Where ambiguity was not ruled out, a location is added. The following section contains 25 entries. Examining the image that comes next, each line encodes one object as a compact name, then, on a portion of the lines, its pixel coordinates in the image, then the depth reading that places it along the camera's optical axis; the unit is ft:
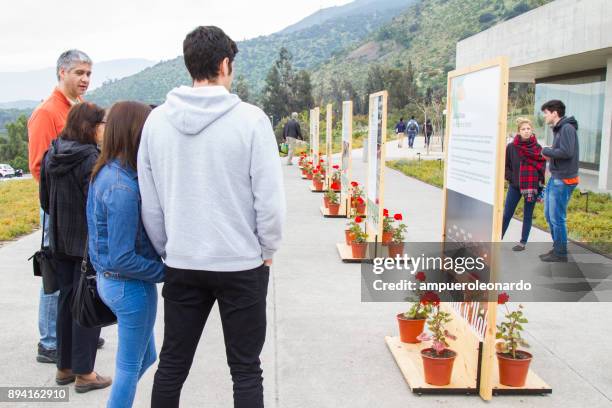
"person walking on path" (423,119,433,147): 106.22
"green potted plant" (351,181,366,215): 31.86
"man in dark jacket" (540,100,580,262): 22.07
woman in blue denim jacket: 8.70
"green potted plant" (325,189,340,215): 35.53
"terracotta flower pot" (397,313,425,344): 14.38
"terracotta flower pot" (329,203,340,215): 35.60
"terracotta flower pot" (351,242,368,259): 23.81
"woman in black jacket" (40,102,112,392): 10.93
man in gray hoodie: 7.79
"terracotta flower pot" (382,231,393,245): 24.66
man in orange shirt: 12.35
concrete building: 46.60
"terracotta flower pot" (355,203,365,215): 31.60
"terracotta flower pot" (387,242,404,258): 23.80
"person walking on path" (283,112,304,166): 71.15
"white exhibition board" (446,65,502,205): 11.30
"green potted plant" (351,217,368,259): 23.82
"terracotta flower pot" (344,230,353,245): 24.54
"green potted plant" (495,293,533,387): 12.05
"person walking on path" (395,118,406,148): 113.97
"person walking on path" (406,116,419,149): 108.58
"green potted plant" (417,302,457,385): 12.11
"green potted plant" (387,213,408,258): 23.81
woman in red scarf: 24.16
